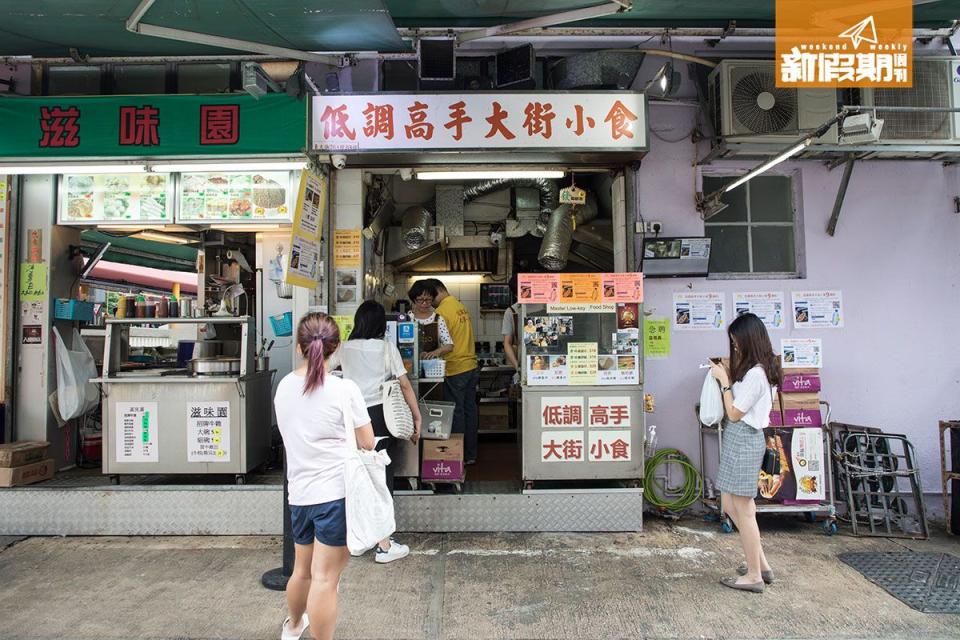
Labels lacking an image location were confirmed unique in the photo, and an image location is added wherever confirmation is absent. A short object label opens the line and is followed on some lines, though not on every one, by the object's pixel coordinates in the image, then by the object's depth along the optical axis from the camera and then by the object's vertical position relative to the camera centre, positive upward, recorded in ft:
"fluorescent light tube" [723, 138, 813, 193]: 13.85 +4.70
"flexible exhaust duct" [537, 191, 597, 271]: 24.62 +4.51
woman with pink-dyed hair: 9.04 -1.87
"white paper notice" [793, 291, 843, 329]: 18.28 +0.81
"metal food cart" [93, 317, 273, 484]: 16.56 -2.50
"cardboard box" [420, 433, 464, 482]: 16.57 -3.77
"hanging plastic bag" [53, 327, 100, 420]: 18.16 -1.34
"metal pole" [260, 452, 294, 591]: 12.77 -5.30
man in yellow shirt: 19.24 -1.01
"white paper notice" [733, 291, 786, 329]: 18.25 +1.00
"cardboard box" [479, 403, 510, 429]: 28.04 -3.94
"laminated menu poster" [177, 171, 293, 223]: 17.87 +4.74
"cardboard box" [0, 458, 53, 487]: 16.31 -4.01
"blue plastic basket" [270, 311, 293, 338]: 20.58 +0.63
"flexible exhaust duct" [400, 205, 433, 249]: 25.26 +5.24
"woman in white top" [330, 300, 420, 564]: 14.37 -0.55
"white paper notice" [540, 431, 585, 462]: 16.34 -3.27
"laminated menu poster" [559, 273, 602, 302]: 16.55 +1.50
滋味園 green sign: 16.81 +6.67
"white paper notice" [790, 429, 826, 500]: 16.33 -3.80
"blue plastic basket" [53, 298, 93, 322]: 18.47 +1.15
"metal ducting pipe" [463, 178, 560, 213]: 26.05 +7.27
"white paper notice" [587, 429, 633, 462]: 16.33 -3.25
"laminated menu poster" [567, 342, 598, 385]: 16.53 -0.74
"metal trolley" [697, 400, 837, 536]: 16.24 -5.14
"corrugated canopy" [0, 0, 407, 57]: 13.79 +8.58
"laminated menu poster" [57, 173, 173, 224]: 17.93 +4.78
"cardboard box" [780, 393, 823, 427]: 16.47 -2.26
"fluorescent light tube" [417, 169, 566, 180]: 18.53 +5.62
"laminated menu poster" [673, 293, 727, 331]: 18.20 +0.84
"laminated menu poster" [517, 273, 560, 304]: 16.51 +1.52
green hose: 17.38 -4.78
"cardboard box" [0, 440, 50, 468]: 16.33 -3.35
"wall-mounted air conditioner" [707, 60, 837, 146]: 16.87 +7.10
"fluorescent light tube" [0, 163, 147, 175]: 17.07 +5.50
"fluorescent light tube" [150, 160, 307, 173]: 17.19 +5.55
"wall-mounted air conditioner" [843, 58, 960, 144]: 16.74 +7.22
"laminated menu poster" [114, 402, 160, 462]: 16.56 -2.70
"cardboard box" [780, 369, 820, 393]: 16.49 -1.42
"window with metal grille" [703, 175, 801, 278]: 18.79 +3.68
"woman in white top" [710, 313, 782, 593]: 12.57 -2.06
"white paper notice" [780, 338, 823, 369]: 18.16 -0.59
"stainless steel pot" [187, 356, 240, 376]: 16.89 -0.77
